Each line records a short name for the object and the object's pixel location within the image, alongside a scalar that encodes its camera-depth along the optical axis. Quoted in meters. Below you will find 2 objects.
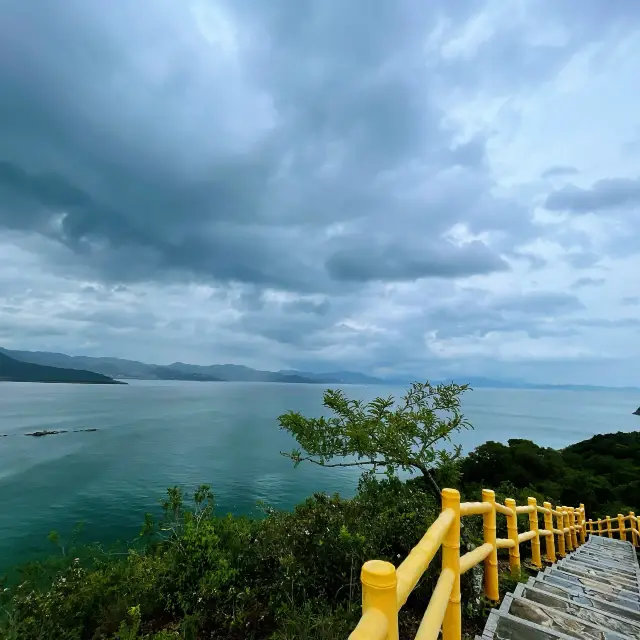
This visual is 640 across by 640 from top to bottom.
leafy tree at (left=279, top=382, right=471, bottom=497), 4.82
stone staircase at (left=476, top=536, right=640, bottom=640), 3.12
